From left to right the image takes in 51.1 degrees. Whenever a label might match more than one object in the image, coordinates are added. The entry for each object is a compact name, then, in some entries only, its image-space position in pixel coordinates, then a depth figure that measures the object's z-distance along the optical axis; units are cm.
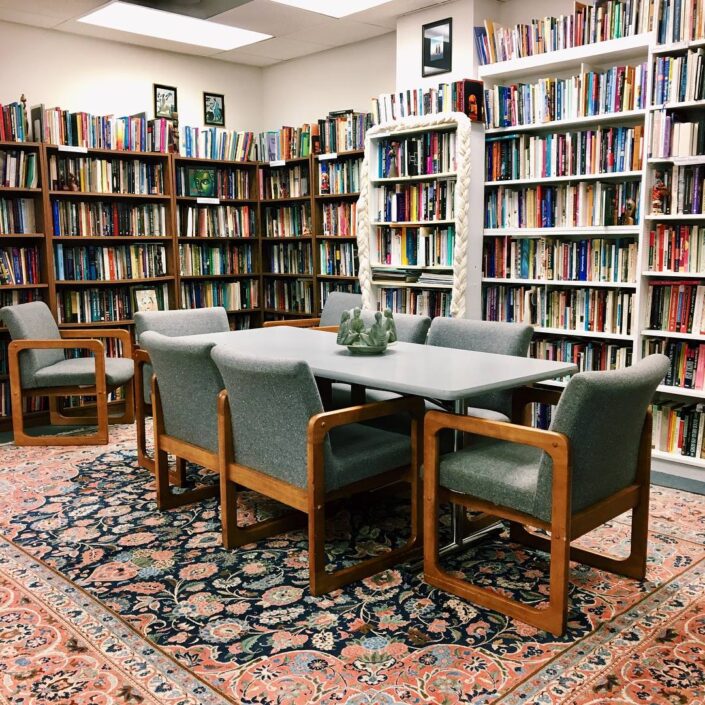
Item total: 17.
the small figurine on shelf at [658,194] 383
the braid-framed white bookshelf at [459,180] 447
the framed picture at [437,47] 478
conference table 248
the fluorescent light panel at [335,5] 471
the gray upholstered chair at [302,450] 242
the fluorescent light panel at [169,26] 489
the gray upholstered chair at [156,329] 384
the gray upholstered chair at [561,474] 214
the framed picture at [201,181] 588
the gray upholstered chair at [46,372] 443
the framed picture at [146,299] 562
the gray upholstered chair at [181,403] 289
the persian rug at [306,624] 201
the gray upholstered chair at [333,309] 491
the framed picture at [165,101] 605
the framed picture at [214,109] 637
